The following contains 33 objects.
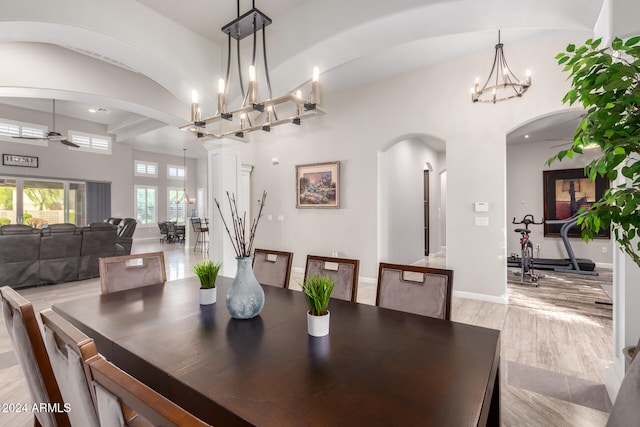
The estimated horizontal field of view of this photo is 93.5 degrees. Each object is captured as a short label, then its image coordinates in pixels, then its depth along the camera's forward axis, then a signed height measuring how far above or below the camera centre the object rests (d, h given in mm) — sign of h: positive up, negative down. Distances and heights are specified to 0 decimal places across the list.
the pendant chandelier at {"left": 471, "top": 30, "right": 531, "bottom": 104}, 3537 +1690
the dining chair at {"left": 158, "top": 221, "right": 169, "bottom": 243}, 11159 -511
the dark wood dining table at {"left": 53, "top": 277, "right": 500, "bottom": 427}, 840 -534
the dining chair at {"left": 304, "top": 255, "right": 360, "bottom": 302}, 2053 -421
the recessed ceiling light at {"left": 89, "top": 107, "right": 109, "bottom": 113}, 7871 +2840
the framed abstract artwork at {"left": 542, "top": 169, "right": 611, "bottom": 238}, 6879 +443
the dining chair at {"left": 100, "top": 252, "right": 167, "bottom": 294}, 2150 -422
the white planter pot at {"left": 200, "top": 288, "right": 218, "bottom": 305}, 1760 -468
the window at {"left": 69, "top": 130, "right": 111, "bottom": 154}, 8945 +2337
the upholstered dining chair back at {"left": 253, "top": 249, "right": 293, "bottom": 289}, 2385 -430
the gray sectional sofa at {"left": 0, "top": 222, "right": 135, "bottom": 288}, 4656 -581
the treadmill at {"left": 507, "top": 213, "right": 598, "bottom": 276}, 6000 -1054
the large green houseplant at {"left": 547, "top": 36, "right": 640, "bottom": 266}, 1092 +340
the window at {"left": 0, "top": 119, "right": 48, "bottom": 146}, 7594 +2288
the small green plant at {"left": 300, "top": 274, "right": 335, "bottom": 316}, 1294 -346
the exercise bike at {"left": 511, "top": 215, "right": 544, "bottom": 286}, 5219 -851
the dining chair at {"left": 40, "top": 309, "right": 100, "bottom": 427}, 695 -393
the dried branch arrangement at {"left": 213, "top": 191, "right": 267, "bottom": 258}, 1603 -184
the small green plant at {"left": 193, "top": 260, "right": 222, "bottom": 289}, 1775 -336
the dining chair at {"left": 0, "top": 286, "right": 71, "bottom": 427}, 1020 -491
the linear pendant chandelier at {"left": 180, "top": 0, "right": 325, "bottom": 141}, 2020 +807
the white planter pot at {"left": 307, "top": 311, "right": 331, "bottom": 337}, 1305 -477
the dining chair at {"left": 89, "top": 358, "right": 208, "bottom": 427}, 492 -326
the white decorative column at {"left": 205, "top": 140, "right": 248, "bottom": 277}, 4453 +422
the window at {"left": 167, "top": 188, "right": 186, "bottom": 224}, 12625 +421
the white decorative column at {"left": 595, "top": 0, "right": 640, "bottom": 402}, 1752 -473
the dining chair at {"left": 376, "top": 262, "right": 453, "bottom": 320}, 1699 -459
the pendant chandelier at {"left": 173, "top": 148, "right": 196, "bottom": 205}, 12830 +1023
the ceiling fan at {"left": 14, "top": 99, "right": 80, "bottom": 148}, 6477 +1785
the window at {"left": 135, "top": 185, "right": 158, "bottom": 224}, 11523 +497
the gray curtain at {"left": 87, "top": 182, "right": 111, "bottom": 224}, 9461 +511
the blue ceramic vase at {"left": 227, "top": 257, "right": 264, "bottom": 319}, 1512 -401
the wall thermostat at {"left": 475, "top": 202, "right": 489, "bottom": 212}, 4160 +92
